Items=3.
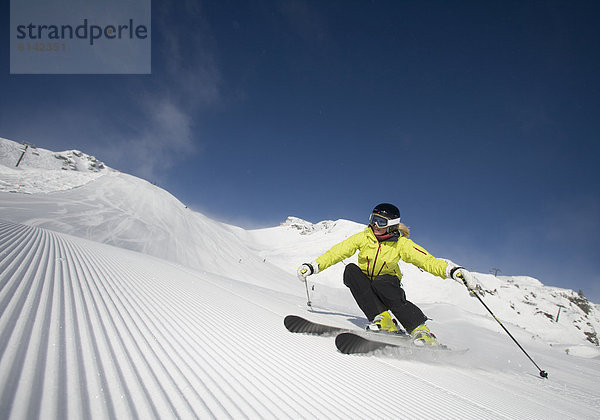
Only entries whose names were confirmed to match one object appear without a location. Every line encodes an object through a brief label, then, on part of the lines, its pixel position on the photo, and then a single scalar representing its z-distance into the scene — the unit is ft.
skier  8.69
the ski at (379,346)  6.34
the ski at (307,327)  7.83
